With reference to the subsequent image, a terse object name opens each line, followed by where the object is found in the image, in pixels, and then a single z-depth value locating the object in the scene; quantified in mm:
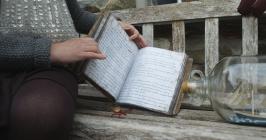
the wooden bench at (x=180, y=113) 1069
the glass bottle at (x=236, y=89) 1159
